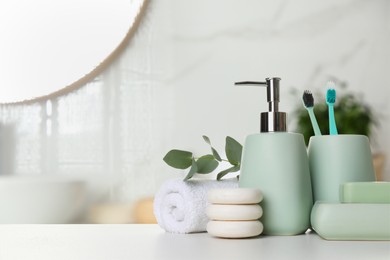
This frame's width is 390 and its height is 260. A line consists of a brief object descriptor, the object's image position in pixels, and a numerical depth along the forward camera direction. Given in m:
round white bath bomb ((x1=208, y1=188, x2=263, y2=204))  0.54
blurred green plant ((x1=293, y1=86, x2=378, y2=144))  1.52
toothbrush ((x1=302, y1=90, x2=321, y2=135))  0.65
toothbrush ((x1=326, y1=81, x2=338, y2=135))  0.63
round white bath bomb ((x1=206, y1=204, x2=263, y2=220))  0.54
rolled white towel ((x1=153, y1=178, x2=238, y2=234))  0.61
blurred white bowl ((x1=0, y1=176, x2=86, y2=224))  1.34
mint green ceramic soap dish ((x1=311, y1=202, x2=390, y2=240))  0.53
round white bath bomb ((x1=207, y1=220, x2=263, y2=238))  0.54
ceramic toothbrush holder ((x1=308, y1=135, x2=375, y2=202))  0.61
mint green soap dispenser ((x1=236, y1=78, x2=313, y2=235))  0.58
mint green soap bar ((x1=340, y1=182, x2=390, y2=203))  0.55
